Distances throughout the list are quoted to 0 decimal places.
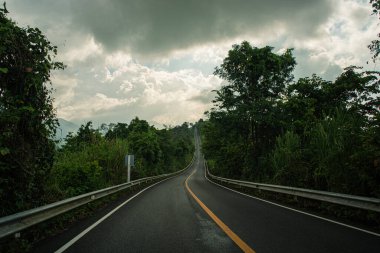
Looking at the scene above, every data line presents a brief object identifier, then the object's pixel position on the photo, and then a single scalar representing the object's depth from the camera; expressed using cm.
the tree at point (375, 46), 1075
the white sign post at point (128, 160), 2165
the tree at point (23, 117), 700
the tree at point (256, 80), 2759
